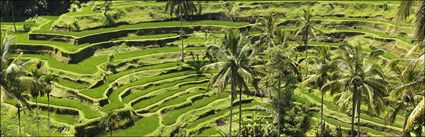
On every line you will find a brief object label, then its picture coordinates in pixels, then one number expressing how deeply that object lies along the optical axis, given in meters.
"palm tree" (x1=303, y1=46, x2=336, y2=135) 45.69
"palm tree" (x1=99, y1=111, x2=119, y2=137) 49.02
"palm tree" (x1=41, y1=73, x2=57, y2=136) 44.08
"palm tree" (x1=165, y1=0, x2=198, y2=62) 76.94
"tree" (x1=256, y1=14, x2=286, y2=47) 57.78
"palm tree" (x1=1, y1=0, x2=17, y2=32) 94.88
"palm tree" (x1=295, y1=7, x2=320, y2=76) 63.16
